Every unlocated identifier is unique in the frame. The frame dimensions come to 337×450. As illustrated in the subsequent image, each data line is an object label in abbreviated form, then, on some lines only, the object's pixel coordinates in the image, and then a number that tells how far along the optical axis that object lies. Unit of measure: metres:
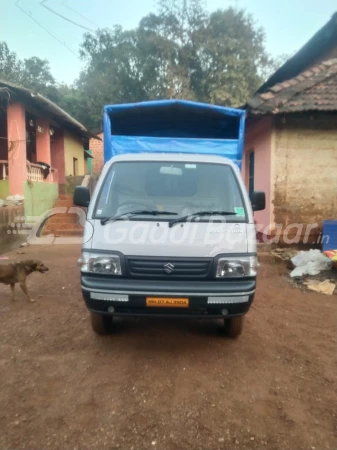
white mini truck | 3.14
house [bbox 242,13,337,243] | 7.87
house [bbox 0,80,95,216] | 10.66
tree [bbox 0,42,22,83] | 30.05
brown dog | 5.01
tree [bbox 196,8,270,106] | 23.36
